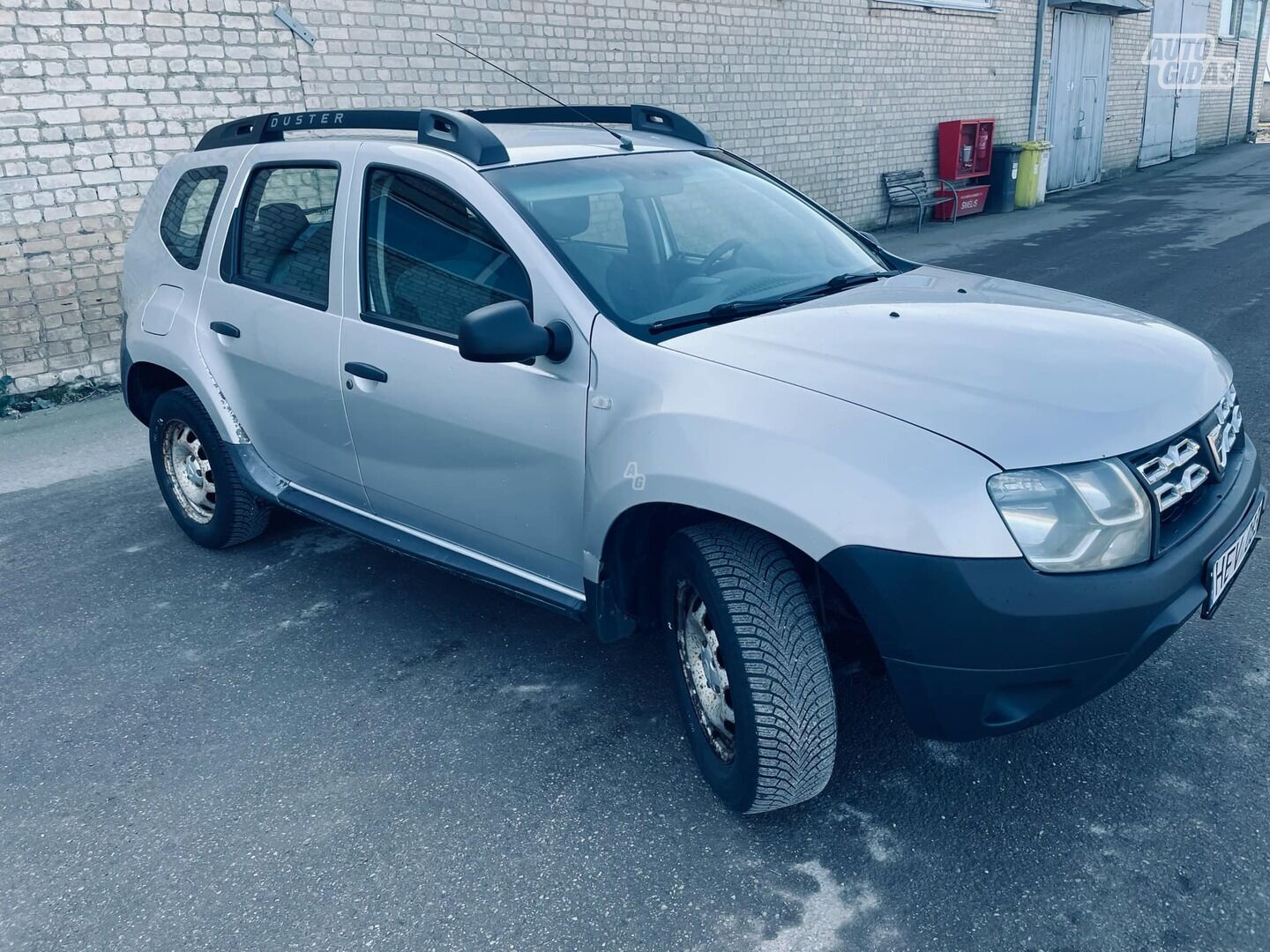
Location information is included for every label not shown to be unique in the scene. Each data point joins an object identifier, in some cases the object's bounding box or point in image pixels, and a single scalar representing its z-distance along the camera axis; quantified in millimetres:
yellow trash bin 16562
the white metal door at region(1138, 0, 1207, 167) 23047
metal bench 15156
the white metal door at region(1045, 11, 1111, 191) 19203
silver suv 2434
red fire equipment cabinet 16016
